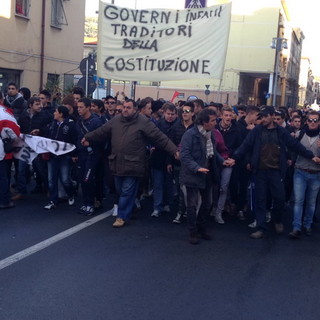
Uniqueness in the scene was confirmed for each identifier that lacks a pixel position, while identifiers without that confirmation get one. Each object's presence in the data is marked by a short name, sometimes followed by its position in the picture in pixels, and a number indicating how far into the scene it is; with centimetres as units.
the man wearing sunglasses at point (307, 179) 756
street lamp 2899
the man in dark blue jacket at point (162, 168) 840
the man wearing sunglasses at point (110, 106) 1035
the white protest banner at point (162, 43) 970
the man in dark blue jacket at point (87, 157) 824
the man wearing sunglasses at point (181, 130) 812
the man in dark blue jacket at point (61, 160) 855
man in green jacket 750
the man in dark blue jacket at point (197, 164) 693
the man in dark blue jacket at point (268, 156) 738
